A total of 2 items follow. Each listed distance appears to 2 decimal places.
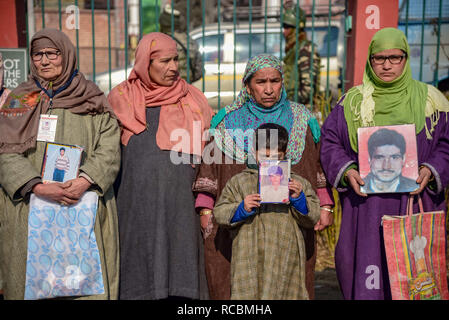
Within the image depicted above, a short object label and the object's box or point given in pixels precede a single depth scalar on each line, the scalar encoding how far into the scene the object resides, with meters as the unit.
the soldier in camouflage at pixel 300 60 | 6.96
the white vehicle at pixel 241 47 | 9.11
